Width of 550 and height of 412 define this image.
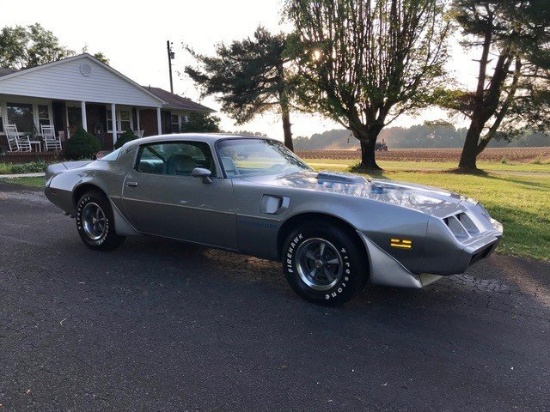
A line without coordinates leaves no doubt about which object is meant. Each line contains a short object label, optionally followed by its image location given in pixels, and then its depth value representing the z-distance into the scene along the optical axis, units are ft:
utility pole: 130.31
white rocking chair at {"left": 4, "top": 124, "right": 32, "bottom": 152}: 67.87
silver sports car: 11.22
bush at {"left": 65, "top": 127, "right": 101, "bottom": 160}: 67.82
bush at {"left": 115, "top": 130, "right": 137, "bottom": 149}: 74.80
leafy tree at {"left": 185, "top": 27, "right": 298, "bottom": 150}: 95.35
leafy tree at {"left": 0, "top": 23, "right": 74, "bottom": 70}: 149.89
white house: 67.97
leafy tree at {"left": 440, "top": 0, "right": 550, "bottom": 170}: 47.57
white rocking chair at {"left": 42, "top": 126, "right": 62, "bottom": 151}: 71.67
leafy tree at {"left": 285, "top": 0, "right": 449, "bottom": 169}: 65.46
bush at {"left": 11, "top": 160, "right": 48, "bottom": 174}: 53.21
